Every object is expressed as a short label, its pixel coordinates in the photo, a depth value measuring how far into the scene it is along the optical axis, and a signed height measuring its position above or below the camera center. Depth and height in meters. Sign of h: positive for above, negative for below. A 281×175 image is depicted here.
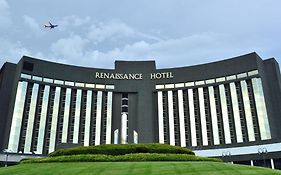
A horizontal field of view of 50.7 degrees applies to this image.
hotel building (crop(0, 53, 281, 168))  69.75 +14.11
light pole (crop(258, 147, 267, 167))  54.68 +1.45
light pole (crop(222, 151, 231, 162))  60.12 +0.92
